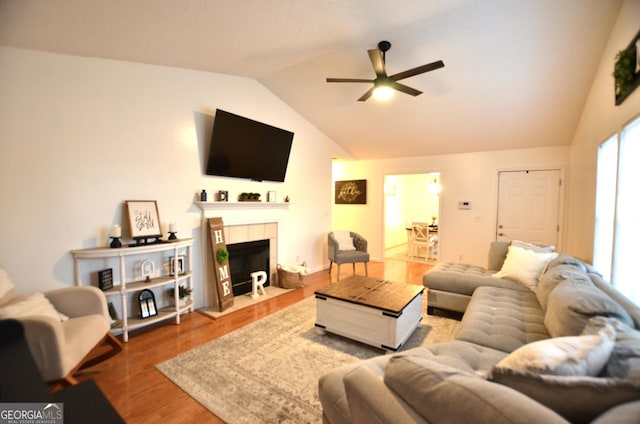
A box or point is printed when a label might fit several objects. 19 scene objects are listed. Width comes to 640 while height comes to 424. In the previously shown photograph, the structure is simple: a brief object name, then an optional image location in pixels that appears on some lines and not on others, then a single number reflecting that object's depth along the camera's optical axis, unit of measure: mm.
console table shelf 2645
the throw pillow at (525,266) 2912
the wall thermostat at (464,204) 5449
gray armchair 4797
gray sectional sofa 830
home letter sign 3480
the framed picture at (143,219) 2912
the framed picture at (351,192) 6695
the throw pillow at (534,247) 3130
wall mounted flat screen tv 3596
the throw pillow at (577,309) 1502
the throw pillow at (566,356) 980
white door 4758
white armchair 1733
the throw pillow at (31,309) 1833
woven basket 4355
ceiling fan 2586
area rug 1864
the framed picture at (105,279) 2725
